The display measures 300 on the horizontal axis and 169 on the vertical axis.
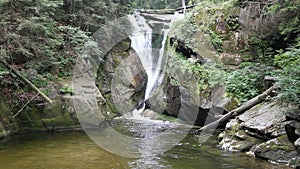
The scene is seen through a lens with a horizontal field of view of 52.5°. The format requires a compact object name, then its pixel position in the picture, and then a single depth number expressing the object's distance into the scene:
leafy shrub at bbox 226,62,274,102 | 10.12
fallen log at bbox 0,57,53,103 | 9.83
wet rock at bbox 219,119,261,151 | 7.58
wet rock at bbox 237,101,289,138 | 7.21
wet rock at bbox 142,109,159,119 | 13.66
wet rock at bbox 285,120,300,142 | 6.41
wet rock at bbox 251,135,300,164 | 6.38
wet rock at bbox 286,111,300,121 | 6.51
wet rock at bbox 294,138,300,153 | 6.10
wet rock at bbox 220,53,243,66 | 12.00
